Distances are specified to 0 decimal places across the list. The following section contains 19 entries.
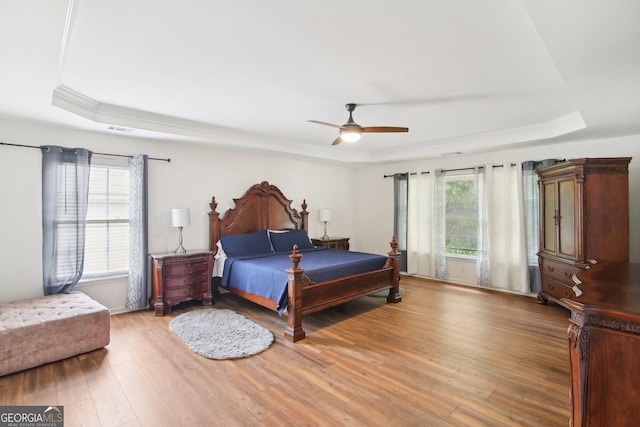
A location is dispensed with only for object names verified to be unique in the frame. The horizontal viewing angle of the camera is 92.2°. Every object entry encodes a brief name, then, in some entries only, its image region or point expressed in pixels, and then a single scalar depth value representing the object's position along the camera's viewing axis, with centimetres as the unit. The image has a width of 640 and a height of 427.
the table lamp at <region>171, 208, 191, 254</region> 425
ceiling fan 325
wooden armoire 364
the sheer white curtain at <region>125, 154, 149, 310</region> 407
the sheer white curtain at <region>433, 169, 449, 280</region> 579
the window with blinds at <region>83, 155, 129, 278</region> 389
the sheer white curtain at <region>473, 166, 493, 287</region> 523
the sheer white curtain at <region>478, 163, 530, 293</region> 486
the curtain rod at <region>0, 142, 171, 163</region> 334
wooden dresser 130
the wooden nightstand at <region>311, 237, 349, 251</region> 600
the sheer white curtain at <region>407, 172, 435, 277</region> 598
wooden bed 331
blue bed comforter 357
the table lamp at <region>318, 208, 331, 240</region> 619
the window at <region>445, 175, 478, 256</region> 554
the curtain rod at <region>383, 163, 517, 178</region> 515
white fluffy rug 296
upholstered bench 255
